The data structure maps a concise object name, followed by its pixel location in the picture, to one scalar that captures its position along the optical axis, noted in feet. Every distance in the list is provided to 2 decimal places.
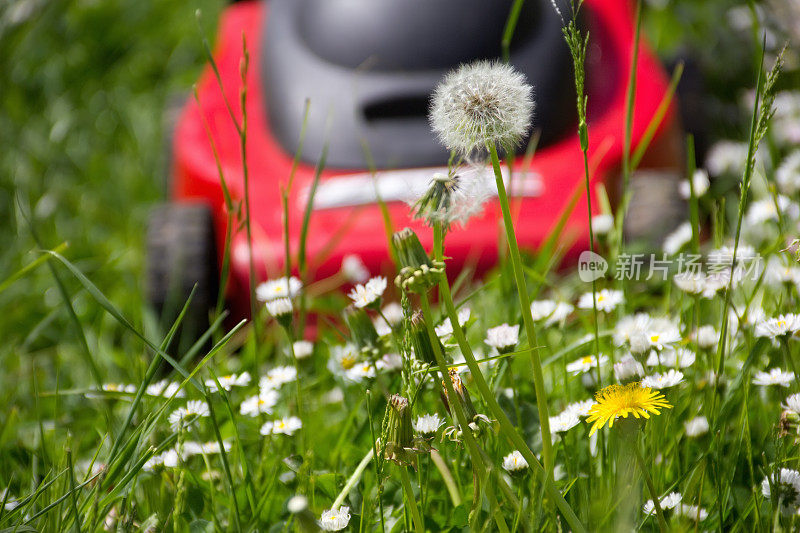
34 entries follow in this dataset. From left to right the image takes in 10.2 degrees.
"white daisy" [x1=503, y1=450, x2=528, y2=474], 6.62
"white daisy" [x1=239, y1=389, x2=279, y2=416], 6.94
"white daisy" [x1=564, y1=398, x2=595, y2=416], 6.66
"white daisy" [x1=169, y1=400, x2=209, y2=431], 6.84
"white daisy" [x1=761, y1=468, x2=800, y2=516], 6.53
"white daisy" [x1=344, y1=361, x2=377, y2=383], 6.86
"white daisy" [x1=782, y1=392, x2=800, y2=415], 6.63
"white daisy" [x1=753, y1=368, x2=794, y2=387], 6.74
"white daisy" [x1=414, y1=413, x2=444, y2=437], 6.61
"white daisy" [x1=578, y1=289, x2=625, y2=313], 7.03
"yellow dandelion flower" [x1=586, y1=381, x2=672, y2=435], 6.45
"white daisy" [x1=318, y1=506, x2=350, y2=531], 6.55
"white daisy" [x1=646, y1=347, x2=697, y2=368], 6.81
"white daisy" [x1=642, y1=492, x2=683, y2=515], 6.58
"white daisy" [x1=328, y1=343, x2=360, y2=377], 6.98
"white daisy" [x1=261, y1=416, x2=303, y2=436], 6.88
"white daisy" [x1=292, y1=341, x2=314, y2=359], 7.12
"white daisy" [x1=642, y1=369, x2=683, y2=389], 6.63
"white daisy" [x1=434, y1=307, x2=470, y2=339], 6.79
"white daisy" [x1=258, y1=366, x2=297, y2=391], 7.00
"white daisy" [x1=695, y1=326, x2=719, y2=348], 6.88
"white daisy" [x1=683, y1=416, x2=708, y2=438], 6.77
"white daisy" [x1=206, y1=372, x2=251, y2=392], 6.96
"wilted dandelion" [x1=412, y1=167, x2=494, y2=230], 6.35
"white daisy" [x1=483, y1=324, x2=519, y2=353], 6.80
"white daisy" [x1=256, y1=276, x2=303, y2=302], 7.03
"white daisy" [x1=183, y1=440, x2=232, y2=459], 6.90
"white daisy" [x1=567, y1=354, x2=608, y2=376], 6.89
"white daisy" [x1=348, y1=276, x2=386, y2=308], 6.77
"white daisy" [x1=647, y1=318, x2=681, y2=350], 6.76
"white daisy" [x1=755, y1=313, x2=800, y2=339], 6.69
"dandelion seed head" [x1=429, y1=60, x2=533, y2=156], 6.39
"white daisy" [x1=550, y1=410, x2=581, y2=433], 6.69
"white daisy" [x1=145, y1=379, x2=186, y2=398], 7.09
